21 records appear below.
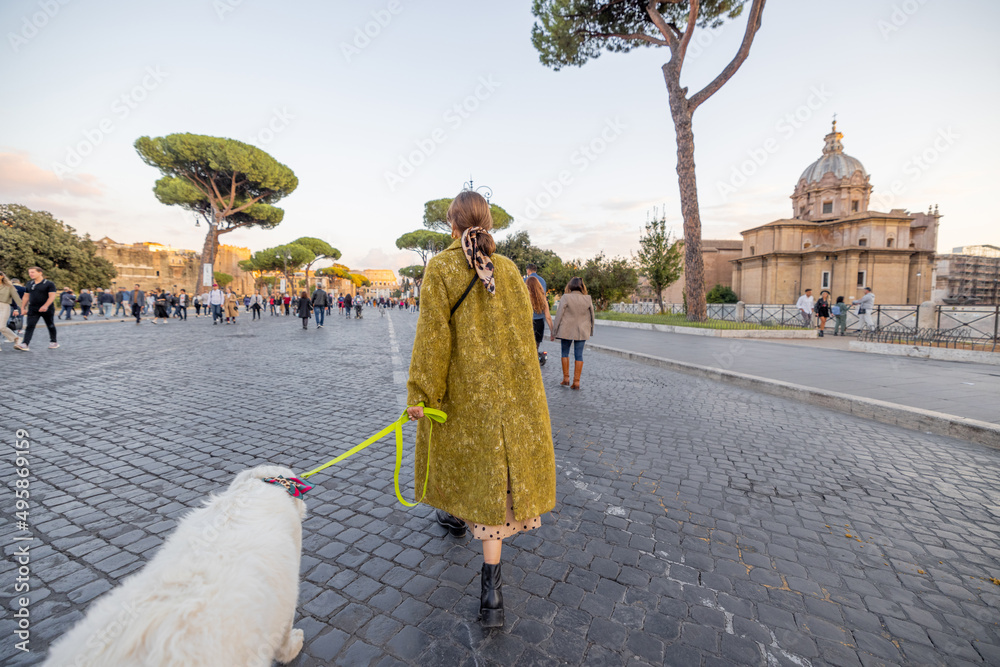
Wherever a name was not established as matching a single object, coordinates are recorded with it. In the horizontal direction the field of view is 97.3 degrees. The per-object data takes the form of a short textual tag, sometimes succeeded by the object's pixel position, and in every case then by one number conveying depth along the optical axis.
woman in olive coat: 1.90
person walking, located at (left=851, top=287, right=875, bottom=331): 15.49
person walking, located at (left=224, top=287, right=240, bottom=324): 20.88
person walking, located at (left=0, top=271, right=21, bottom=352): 9.67
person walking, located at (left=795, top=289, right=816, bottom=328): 17.91
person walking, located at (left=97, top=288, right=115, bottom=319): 27.23
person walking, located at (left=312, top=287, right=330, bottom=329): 18.69
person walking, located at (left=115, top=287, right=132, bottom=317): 27.79
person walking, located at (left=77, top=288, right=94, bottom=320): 20.42
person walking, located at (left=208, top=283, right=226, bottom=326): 19.73
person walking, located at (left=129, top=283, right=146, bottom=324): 20.31
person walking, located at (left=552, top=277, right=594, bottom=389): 6.63
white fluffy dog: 1.00
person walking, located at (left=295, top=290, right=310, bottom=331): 18.22
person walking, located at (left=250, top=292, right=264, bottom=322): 23.09
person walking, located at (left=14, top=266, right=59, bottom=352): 9.38
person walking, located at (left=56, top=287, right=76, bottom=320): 22.09
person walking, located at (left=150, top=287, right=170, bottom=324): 21.20
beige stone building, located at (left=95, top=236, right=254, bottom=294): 45.44
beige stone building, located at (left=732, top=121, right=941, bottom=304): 42.22
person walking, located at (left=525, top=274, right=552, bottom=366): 6.27
